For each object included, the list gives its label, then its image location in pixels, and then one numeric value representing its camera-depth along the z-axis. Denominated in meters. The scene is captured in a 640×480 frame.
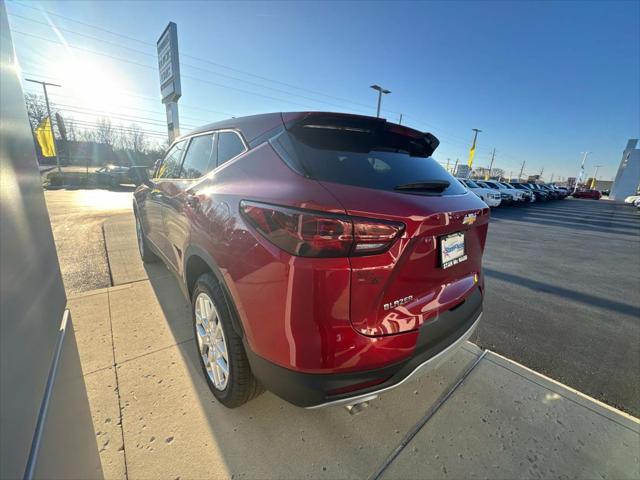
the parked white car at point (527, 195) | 24.36
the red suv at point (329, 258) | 1.24
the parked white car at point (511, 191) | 21.88
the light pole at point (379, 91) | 20.73
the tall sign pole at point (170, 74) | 9.65
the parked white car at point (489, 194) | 18.53
